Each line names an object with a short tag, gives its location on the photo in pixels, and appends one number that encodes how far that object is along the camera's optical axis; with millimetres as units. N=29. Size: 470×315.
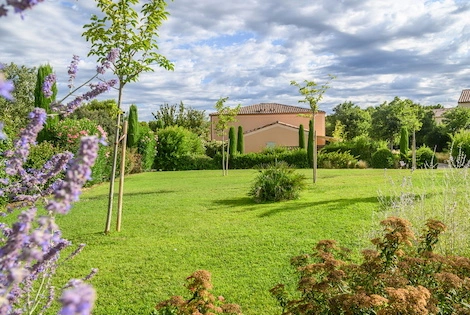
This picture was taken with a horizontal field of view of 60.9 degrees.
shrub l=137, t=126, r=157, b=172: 24406
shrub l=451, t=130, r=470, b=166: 24200
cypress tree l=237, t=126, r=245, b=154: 30344
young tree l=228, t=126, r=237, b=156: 27936
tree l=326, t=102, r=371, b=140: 48178
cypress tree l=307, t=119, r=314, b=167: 26439
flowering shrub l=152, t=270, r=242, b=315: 2928
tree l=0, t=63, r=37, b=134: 28938
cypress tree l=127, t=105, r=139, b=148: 23844
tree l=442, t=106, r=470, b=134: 38125
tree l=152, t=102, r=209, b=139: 42312
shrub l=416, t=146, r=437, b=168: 25922
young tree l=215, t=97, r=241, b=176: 21172
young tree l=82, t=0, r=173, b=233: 6797
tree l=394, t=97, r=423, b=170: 26391
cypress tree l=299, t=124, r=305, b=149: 31000
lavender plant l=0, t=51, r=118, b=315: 895
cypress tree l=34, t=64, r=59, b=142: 14992
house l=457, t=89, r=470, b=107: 52875
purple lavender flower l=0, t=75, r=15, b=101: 969
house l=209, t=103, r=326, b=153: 38156
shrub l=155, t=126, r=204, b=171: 26859
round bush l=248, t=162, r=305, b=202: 10766
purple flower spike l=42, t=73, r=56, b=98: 2061
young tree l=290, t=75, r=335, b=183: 15914
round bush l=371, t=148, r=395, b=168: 26469
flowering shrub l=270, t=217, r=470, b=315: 2545
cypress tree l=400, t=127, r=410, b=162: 27814
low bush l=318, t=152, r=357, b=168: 26266
